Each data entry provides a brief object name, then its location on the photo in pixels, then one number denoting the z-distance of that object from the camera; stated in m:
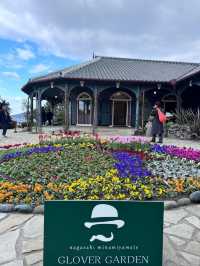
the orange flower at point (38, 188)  3.31
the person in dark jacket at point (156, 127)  8.08
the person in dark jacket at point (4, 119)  9.86
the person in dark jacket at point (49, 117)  17.64
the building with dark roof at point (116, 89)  12.60
